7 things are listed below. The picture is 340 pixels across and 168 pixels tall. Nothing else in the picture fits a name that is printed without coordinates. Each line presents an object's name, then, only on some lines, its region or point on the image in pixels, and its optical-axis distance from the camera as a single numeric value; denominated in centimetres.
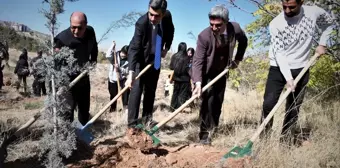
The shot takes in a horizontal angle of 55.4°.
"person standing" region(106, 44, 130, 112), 697
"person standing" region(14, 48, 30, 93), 1189
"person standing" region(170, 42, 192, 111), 771
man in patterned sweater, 343
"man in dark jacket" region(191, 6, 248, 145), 364
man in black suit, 390
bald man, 387
